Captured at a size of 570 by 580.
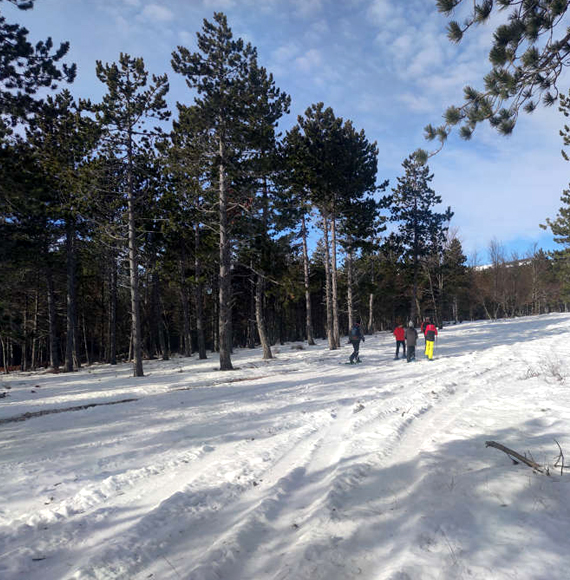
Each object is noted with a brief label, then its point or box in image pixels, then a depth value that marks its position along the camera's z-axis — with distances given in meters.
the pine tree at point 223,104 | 16.02
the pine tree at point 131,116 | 15.95
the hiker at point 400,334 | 16.38
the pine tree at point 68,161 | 15.92
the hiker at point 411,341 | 15.15
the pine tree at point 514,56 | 4.39
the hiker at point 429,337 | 15.28
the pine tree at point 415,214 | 32.31
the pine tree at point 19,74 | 9.33
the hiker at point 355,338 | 15.44
